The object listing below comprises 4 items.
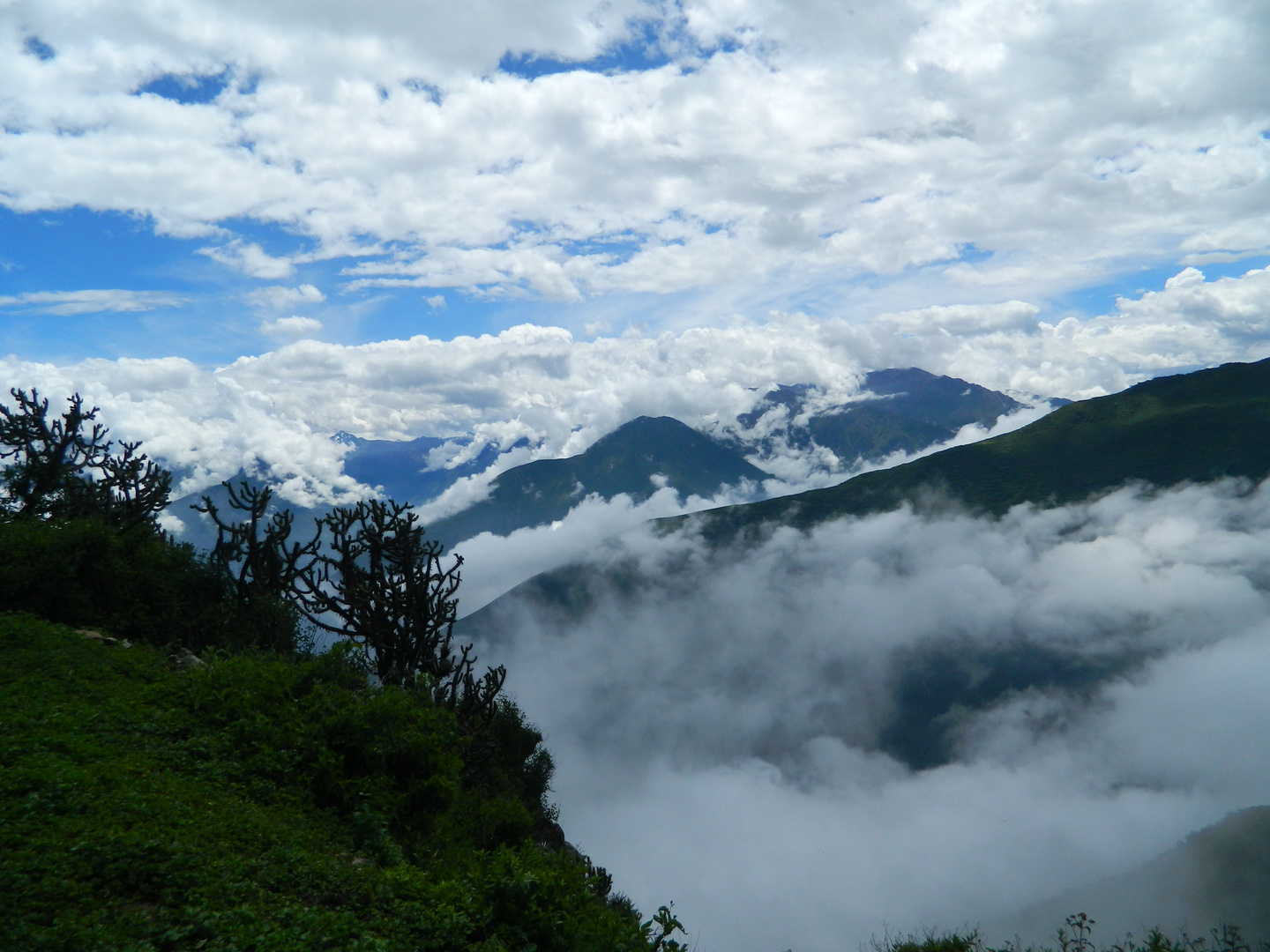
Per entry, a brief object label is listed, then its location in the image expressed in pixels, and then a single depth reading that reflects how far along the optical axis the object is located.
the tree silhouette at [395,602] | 21.91
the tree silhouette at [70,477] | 24.20
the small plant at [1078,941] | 11.97
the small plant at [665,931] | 9.61
